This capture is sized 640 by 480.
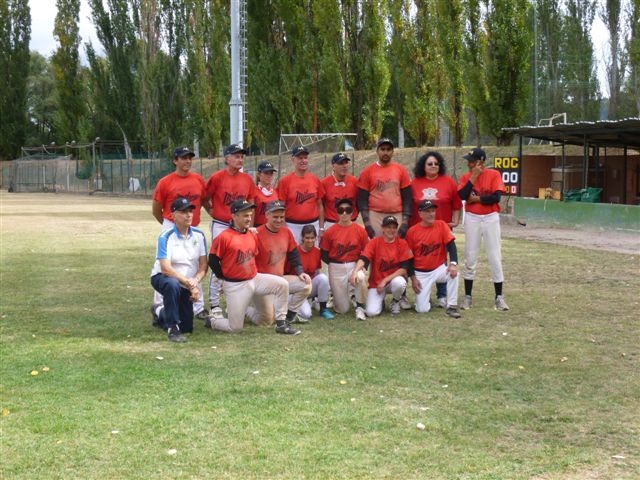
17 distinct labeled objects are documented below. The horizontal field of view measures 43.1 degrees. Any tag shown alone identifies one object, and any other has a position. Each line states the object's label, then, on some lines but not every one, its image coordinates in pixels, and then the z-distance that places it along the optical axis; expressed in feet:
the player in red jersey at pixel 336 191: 30.73
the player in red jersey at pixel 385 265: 29.60
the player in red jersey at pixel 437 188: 30.42
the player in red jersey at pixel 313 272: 29.14
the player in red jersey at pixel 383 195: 30.48
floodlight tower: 64.39
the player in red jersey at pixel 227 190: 29.25
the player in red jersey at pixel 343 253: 29.86
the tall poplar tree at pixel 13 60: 195.52
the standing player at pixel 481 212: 30.01
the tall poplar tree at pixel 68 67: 189.26
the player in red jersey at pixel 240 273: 26.37
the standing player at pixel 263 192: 29.32
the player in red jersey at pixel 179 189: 28.45
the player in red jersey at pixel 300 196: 30.09
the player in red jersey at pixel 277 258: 27.48
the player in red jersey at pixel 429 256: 29.71
